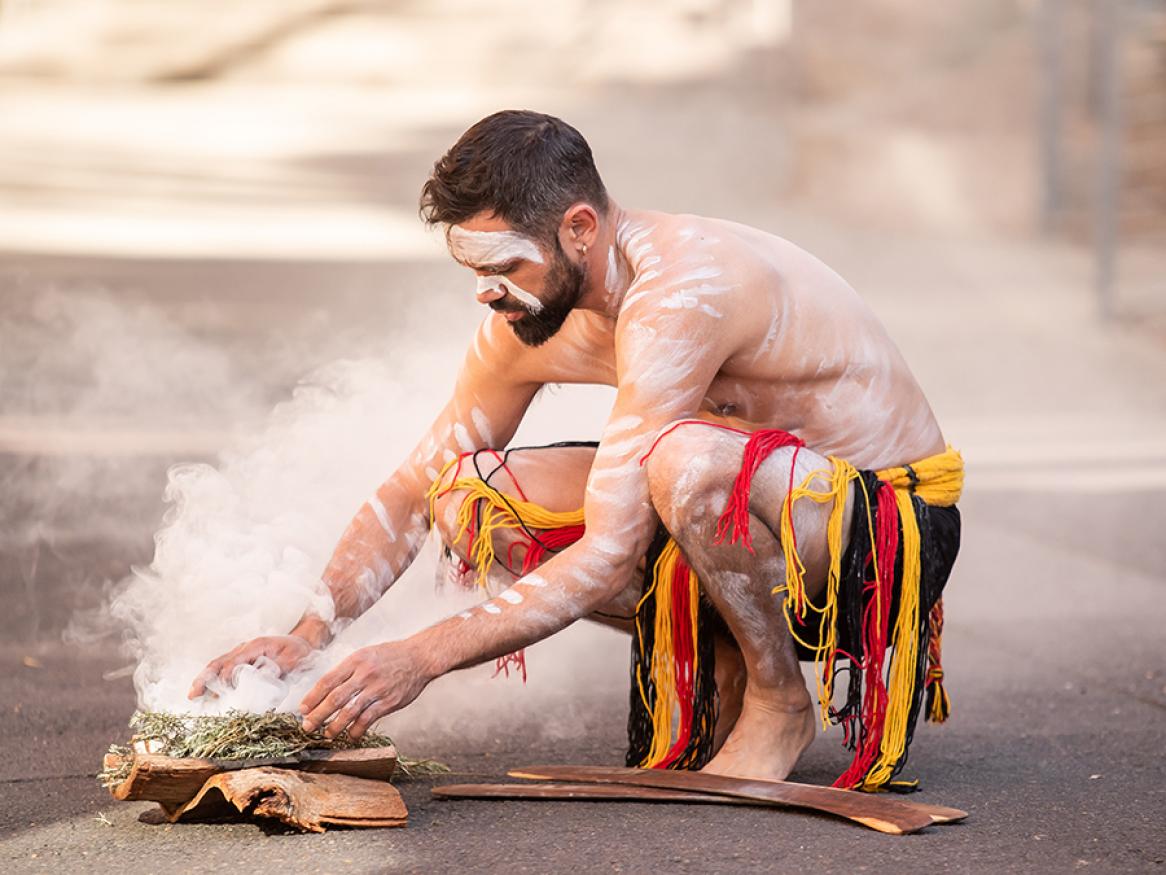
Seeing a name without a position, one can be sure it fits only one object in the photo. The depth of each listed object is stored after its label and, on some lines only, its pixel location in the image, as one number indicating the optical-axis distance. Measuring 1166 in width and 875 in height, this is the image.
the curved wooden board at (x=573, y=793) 5.07
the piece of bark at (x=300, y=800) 4.70
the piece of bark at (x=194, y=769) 4.72
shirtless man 4.98
